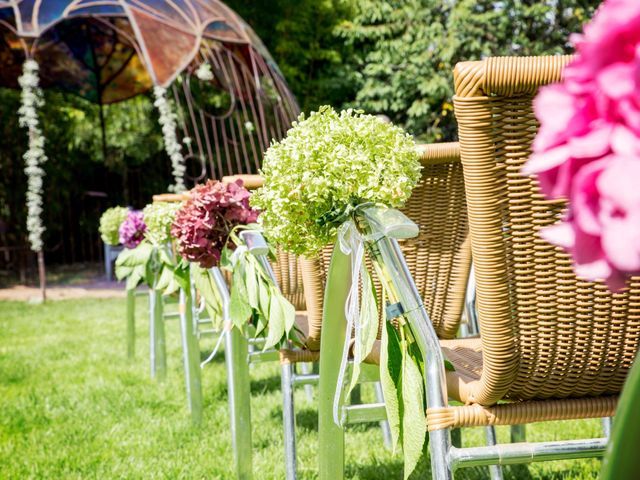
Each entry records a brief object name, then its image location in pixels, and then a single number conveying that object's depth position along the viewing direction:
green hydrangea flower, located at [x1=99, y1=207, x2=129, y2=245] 4.55
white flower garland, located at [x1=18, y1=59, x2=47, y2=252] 8.29
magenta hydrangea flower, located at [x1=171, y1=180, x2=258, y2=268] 1.85
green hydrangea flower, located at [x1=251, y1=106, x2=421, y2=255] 1.21
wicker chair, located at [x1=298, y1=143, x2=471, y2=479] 1.70
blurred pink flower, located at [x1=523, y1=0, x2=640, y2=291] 0.36
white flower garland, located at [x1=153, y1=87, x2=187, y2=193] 8.29
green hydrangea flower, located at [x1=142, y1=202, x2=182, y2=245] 2.82
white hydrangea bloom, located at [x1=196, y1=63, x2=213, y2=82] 8.52
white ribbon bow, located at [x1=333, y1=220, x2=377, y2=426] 1.17
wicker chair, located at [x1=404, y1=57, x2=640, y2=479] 1.03
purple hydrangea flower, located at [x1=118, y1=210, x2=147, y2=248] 3.89
